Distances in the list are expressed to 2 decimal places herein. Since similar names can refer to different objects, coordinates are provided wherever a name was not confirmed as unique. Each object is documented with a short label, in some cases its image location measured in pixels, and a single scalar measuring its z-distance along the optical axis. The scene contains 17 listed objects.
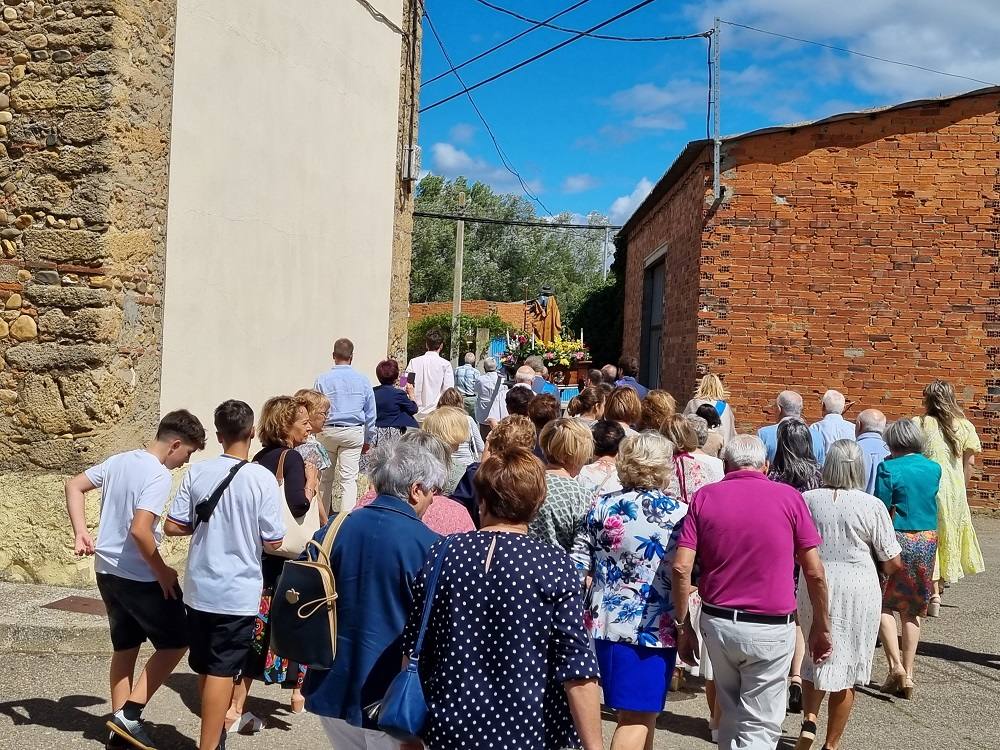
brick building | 11.58
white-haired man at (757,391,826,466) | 7.26
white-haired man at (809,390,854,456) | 7.36
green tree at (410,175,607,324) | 48.69
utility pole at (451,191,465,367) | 32.41
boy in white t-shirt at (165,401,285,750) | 4.25
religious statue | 21.20
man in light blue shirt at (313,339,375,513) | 9.10
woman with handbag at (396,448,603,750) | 2.93
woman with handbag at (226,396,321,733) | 4.85
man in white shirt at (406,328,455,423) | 11.37
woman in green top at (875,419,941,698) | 6.05
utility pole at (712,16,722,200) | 11.80
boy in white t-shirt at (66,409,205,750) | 4.39
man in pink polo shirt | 4.13
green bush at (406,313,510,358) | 34.59
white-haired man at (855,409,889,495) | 6.93
